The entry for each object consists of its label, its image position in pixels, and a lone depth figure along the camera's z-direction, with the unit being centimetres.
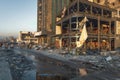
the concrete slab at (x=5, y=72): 552
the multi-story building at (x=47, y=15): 3561
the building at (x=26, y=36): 5991
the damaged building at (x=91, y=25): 1975
